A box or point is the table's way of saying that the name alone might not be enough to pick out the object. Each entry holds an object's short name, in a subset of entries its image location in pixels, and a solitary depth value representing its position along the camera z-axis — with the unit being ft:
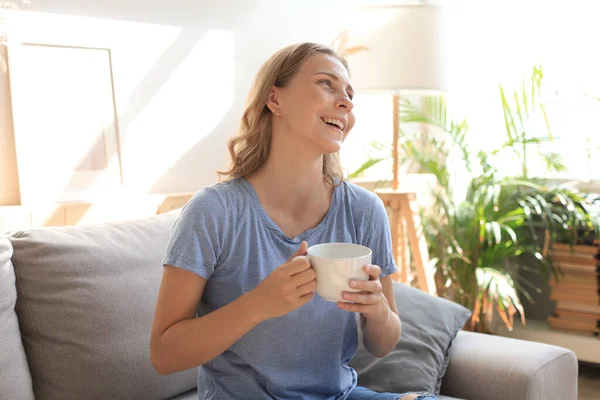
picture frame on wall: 7.09
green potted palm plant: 10.69
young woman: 4.03
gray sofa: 4.94
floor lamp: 8.89
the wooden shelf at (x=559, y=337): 10.89
